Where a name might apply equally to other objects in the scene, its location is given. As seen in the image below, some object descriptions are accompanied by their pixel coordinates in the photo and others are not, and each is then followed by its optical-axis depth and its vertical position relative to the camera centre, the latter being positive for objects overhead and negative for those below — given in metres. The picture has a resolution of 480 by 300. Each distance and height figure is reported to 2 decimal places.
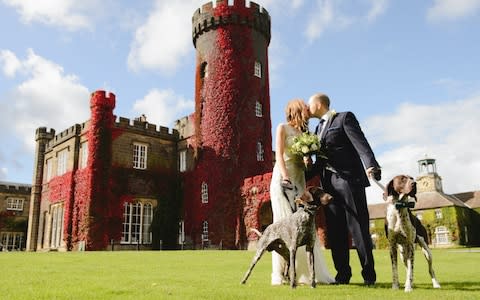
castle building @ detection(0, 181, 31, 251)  43.19 +2.53
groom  5.95 +0.72
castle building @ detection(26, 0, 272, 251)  27.50 +5.18
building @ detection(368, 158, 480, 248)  52.47 +2.46
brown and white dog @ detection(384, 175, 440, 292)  5.19 +0.16
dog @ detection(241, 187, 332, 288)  5.59 +0.12
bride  6.39 +0.93
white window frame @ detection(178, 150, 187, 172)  31.44 +5.69
